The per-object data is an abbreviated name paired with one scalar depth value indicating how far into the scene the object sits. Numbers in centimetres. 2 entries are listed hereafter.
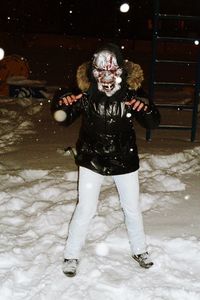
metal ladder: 661
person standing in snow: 336
